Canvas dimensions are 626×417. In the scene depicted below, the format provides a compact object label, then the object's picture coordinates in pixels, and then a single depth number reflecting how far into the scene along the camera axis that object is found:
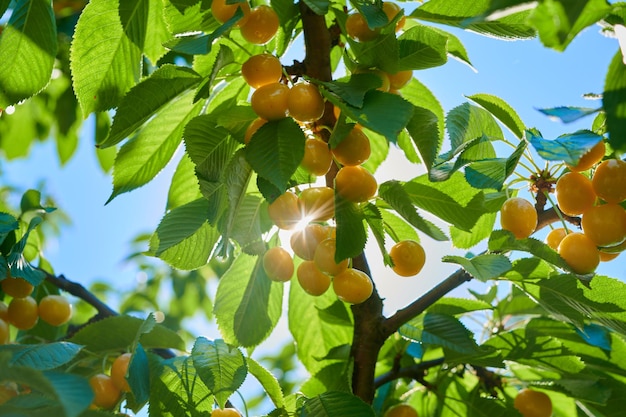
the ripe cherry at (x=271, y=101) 0.65
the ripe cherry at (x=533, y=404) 0.76
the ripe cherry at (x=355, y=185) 0.66
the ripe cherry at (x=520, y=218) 0.67
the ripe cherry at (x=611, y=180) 0.64
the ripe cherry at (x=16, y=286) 0.81
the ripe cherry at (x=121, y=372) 0.71
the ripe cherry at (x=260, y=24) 0.67
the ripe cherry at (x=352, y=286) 0.68
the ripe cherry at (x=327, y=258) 0.66
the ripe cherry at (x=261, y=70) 0.67
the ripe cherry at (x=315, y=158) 0.66
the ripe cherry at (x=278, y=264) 0.72
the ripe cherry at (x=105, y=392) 0.71
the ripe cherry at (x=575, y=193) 0.66
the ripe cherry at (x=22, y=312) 0.82
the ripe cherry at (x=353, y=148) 0.66
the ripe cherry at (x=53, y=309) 0.84
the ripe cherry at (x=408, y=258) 0.69
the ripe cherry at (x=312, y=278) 0.70
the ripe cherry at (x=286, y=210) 0.67
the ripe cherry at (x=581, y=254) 0.65
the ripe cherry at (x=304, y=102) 0.64
